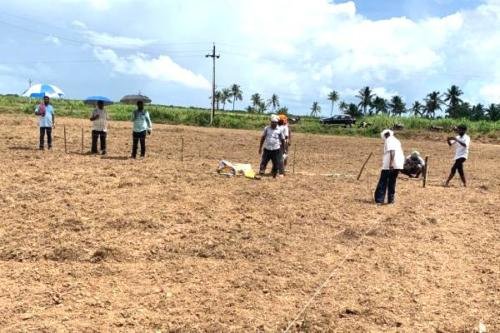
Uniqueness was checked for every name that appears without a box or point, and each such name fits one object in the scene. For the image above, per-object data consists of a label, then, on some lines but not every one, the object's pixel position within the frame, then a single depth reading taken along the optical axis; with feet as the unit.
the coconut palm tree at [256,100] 407.56
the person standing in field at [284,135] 42.70
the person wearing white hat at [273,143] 41.37
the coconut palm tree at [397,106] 346.81
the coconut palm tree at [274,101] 422.41
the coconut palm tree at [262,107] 377.87
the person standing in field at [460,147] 43.80
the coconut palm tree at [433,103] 310.45
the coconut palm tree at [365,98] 327.26
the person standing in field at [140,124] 45.11
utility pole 148.88
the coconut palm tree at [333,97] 422.41
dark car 167.73
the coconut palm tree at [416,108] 351.21
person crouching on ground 48.76
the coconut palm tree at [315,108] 425.69
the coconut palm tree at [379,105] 333.62
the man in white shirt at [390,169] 33.60
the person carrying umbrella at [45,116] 47.14
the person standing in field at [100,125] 46.80
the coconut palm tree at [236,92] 411.13
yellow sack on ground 40.94
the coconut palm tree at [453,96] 308.81
